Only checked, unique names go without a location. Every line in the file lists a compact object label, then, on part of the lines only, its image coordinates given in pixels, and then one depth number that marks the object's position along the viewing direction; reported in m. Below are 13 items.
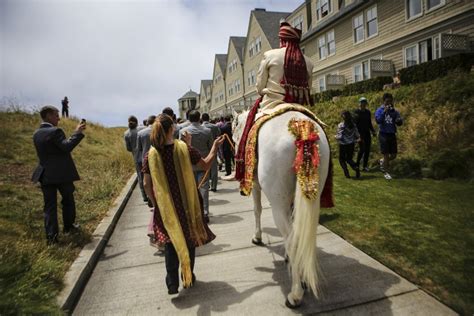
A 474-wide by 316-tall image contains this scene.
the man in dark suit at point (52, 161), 4.43
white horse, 2.67
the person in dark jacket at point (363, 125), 8.38
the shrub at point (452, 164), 6.95
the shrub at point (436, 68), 11.09
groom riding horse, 2.69
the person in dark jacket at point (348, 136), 7.93
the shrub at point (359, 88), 14.69
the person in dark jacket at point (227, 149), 10.30
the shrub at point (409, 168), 7.79
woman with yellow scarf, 3.13
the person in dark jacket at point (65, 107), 22.57
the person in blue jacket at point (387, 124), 7.46
